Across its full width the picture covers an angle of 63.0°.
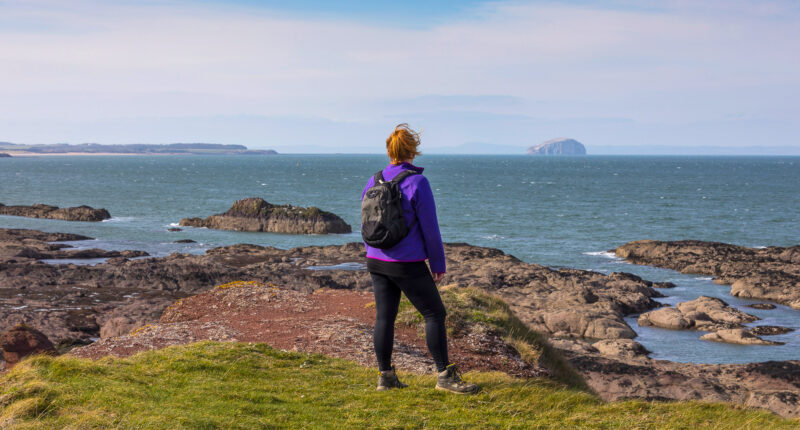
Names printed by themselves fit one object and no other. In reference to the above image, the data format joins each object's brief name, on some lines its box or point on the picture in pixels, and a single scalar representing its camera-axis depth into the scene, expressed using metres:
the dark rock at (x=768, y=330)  25.06
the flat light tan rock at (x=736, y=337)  23.70
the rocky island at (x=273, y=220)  56.69
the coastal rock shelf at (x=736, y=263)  31.66
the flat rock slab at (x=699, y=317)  25.70
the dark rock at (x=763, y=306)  29.38
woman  6.38
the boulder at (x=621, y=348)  21.22
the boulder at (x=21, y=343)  11.07
